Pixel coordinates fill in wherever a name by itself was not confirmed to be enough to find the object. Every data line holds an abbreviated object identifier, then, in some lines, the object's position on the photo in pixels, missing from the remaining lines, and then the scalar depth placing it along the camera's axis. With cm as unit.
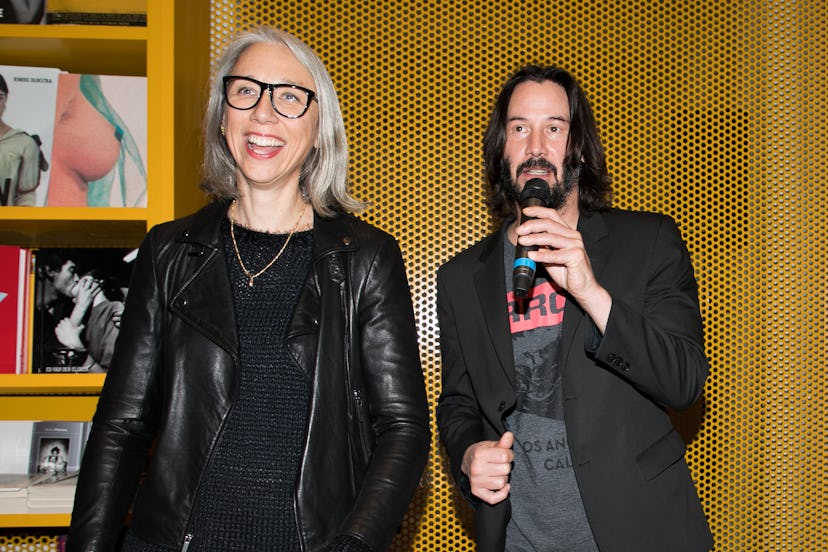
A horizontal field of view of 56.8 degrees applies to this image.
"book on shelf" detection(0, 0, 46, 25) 232
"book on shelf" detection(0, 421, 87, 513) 251
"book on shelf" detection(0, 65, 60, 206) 235
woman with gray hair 154
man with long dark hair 171
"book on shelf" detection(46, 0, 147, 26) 234
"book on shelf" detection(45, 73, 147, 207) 235
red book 239
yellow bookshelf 223
